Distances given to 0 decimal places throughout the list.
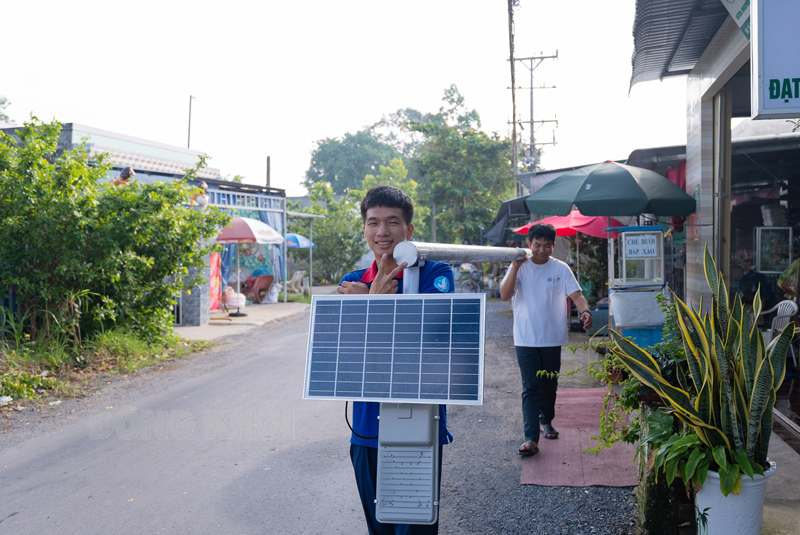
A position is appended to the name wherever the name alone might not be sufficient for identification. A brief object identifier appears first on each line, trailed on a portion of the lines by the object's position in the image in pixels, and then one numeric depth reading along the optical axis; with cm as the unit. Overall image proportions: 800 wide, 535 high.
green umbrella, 674
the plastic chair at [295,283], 2231
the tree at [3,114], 3436
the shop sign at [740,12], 420
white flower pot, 271
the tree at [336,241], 2658
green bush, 768
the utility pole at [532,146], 3016
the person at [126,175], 938
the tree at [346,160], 6009
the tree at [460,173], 2814
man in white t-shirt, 484
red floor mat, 428
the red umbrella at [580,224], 1021
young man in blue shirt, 244
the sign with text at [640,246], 726
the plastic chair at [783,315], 679
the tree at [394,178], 4472
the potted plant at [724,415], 271
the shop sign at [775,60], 311
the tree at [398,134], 7050
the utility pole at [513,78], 1468
